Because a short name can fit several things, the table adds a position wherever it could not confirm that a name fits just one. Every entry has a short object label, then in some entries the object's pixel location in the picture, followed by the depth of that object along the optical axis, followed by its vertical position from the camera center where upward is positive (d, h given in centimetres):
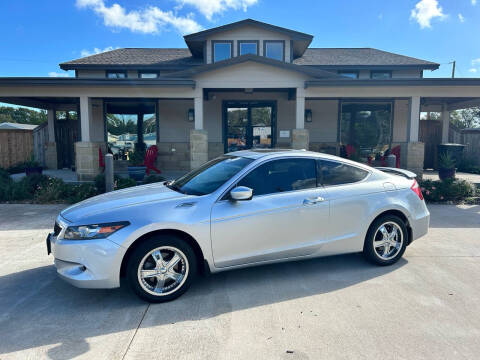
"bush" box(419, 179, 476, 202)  867 -127
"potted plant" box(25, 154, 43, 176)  1075 -96
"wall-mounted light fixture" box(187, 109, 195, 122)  1409 +93
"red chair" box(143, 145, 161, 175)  1186 -74
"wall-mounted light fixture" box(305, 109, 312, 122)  1443 +98
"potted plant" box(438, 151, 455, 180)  1070 -87
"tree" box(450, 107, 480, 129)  4178 +277
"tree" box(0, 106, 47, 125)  4123 +271
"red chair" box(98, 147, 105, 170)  1205 -86
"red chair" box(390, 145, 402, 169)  1256 -41
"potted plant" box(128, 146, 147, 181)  1053 -89
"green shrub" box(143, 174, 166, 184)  926 -111
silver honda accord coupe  340 -90
